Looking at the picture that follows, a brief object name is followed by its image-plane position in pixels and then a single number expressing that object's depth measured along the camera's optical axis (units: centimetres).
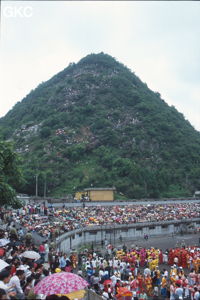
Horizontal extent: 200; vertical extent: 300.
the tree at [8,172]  1995
